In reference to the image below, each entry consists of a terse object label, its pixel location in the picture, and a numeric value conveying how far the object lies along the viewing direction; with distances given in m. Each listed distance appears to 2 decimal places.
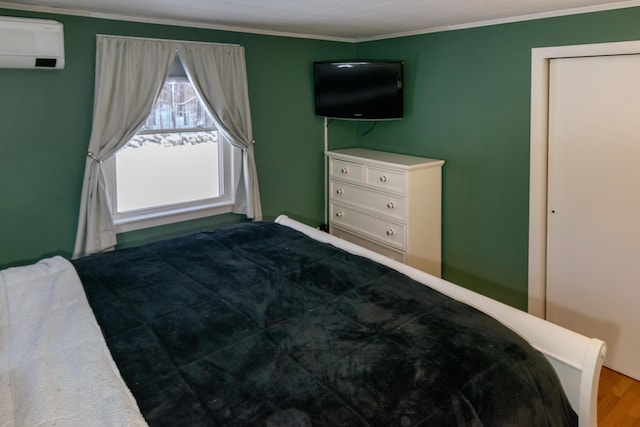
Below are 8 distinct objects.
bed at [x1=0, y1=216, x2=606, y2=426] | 1.36
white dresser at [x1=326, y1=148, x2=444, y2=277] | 3.57
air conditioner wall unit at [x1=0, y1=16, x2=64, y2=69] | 2.56
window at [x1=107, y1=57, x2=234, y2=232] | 3.35
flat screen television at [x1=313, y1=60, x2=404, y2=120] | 3.75
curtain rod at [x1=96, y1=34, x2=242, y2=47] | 3.00
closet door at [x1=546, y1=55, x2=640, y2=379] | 2.70
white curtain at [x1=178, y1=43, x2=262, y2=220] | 3.37
